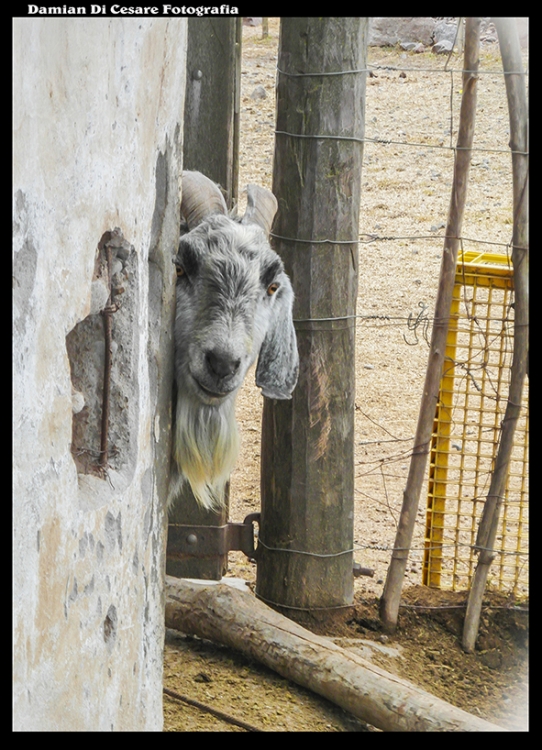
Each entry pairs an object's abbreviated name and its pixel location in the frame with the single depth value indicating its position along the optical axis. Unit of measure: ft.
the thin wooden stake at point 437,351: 26.25
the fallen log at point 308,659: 21.76
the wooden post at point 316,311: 25.62
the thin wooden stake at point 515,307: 25.34
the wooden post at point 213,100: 26.58
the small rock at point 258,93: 77.66
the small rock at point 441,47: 81.66
